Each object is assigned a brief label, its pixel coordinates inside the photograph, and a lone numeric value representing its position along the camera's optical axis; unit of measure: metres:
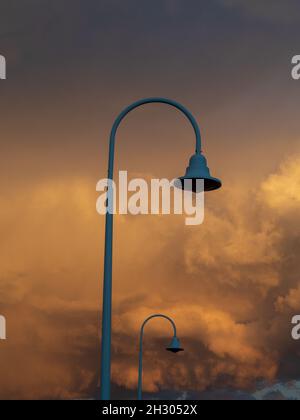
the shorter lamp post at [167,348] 36.09
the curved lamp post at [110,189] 13.88
